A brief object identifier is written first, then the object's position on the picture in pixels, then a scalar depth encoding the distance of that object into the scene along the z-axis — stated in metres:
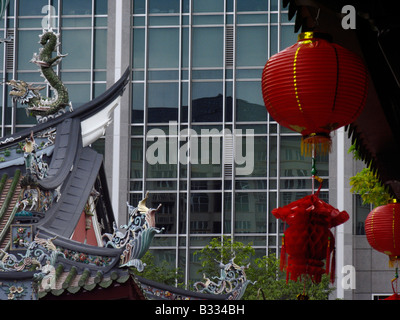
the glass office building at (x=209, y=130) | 53.93
